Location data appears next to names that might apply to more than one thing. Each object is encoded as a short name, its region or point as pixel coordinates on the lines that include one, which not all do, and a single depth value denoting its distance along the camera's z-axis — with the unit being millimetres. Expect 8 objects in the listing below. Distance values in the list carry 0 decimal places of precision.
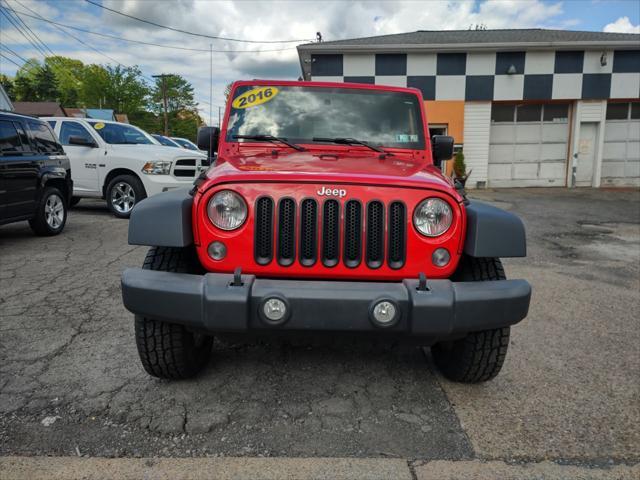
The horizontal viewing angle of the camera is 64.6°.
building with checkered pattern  12938
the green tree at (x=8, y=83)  49619
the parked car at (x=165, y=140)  12153
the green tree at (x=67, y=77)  58428
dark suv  5512
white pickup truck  7785
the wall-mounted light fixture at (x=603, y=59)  13070
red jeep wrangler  1984
